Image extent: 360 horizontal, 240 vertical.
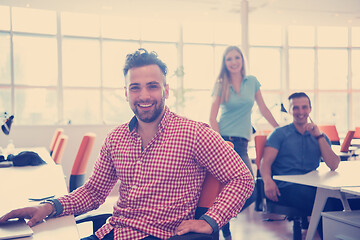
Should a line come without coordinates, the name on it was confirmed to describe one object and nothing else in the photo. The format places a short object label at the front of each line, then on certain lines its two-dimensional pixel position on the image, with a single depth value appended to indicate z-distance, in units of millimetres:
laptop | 1026
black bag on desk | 2859
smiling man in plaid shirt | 1355
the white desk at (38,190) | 1120
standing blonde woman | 2777
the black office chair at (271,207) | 2389
